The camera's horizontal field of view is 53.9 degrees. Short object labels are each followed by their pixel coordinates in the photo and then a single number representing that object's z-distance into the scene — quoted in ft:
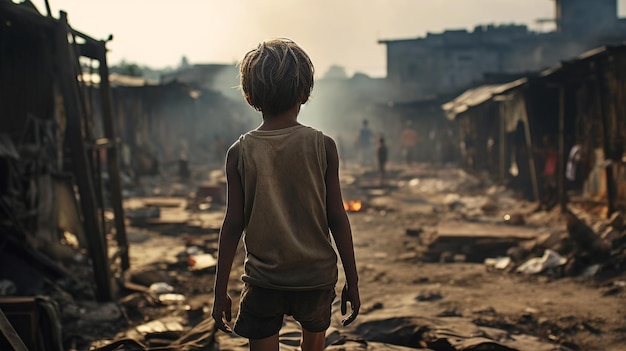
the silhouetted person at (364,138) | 81.56
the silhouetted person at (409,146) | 90.79
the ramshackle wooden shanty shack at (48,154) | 17.46
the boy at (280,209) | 7.87
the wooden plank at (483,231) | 27.04
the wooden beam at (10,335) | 9.41
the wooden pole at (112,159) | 21.16
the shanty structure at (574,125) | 28.84
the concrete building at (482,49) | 136.87
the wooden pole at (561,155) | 33.88
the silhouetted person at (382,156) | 61.52
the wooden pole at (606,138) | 28.45
